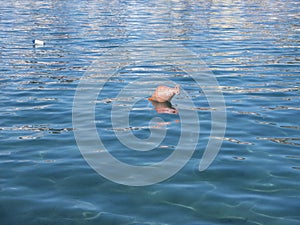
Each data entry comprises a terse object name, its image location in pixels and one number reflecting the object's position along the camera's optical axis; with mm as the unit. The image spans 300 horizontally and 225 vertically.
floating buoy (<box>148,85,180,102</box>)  13562
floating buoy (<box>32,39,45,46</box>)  23328
